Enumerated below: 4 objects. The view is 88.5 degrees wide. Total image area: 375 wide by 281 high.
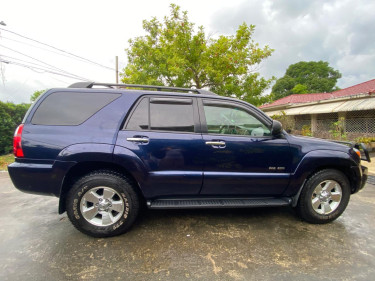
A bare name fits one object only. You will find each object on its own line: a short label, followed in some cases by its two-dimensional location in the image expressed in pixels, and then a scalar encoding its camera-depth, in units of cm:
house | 969
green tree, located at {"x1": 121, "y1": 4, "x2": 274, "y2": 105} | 786
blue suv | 225
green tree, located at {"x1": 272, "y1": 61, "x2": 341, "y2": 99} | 3622
